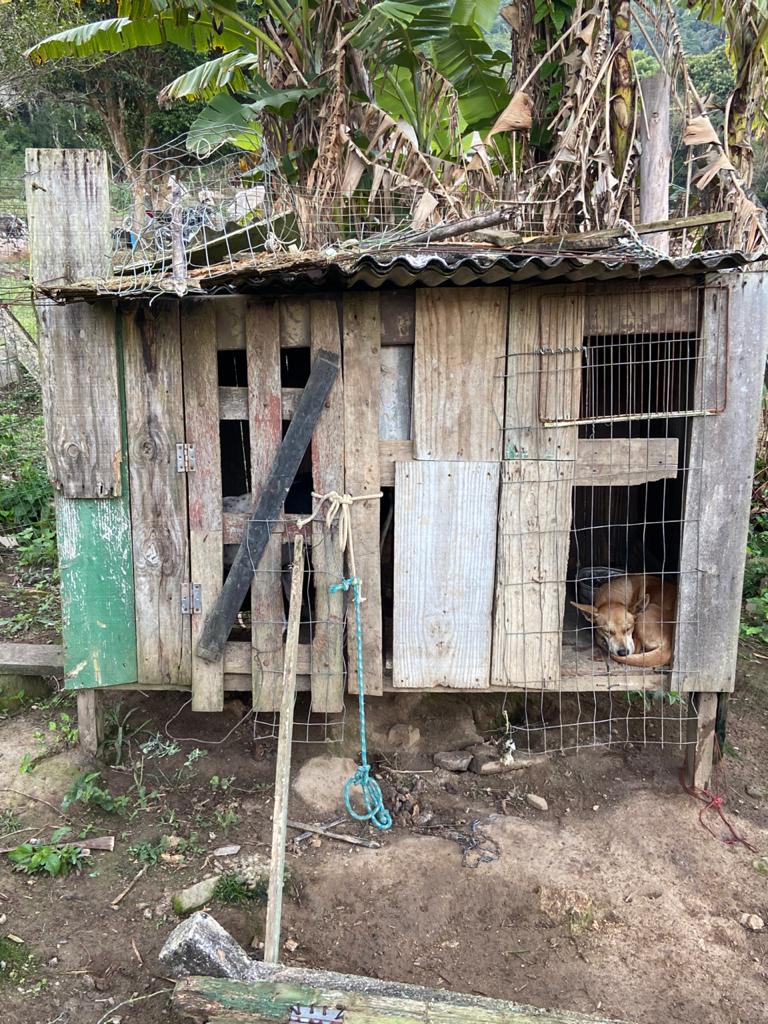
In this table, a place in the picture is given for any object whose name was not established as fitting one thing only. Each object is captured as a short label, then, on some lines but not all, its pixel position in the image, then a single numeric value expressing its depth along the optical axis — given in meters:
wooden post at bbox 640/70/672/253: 4.65
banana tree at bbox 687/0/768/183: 5.18
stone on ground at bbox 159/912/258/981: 2.54
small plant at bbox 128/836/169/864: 3.78
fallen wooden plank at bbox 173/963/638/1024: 2.23
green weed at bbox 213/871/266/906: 3.52
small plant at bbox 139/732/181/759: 4.44
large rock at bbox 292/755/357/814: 4.26
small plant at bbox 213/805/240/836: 3.98
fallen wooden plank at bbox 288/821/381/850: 3.97
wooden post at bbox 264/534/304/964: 2.68
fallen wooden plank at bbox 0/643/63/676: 4.86
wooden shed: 3.68
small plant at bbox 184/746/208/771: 4.39
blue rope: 3.87
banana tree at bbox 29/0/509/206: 5.27
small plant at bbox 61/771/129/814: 4.05
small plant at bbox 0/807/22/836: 3.92
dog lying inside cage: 4.17
